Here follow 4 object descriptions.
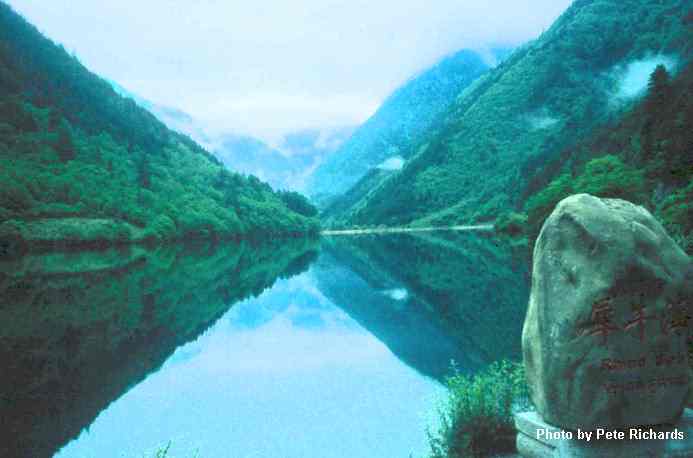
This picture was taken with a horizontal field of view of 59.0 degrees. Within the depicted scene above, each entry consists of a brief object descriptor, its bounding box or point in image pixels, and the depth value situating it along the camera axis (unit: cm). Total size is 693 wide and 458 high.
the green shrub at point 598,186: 4391
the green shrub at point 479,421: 996
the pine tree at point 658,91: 6494
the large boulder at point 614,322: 739
